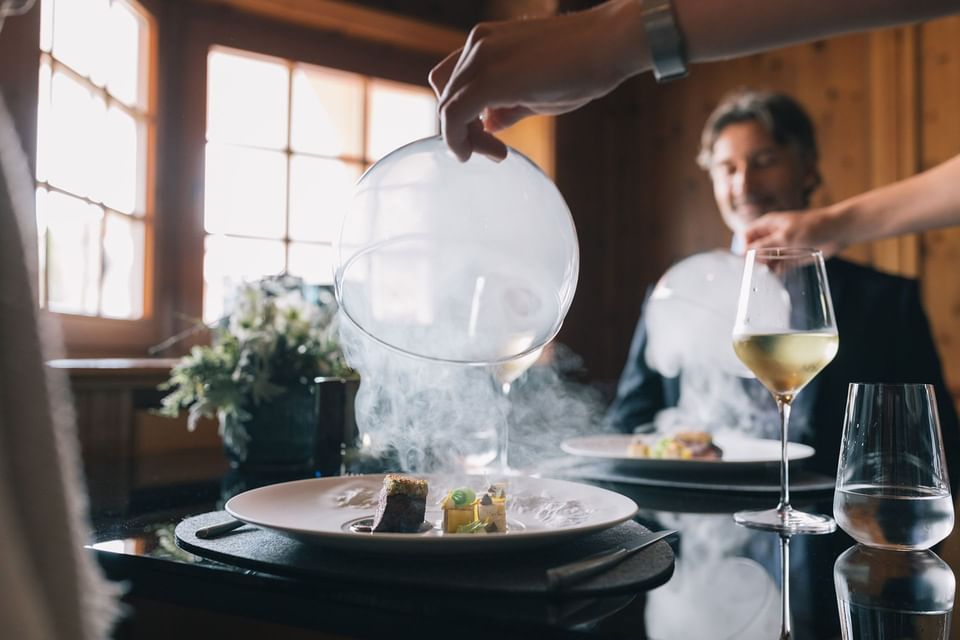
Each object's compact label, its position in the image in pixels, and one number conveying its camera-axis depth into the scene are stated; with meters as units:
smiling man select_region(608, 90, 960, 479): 2.15
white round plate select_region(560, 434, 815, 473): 1.14
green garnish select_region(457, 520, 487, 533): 0.71
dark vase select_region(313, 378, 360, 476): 1.10
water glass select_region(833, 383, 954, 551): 0.69
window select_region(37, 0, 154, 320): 2.18
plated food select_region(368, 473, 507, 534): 0.71
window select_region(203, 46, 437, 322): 2.93
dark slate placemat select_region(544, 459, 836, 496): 1.07
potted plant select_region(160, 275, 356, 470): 1.21
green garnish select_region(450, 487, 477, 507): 0.73
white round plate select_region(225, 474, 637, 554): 0.59
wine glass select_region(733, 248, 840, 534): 0.88
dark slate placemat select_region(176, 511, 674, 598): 0.57
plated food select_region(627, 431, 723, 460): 1.21
